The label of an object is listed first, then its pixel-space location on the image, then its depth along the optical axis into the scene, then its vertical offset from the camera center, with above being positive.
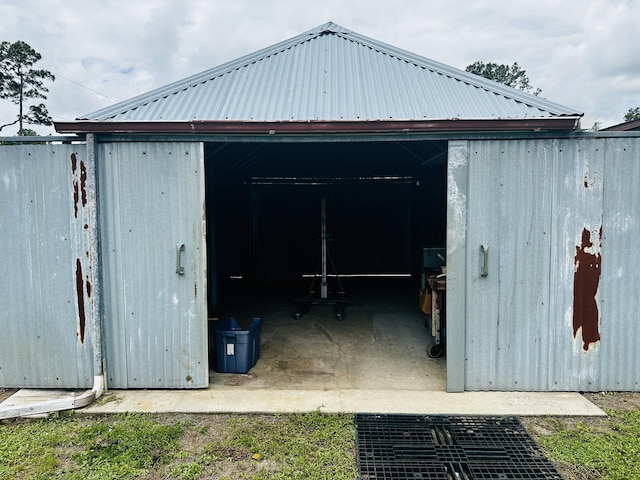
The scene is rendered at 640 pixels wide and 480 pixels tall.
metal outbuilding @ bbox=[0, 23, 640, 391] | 3.94 -0.21
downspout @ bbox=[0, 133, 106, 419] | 3.93 -0.45
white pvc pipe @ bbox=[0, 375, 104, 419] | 3.55 -1.57
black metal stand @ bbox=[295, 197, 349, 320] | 7.46 -1.48
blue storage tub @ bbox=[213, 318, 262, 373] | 4.54 -1.41
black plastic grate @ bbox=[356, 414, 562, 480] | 2.82 -1.70
